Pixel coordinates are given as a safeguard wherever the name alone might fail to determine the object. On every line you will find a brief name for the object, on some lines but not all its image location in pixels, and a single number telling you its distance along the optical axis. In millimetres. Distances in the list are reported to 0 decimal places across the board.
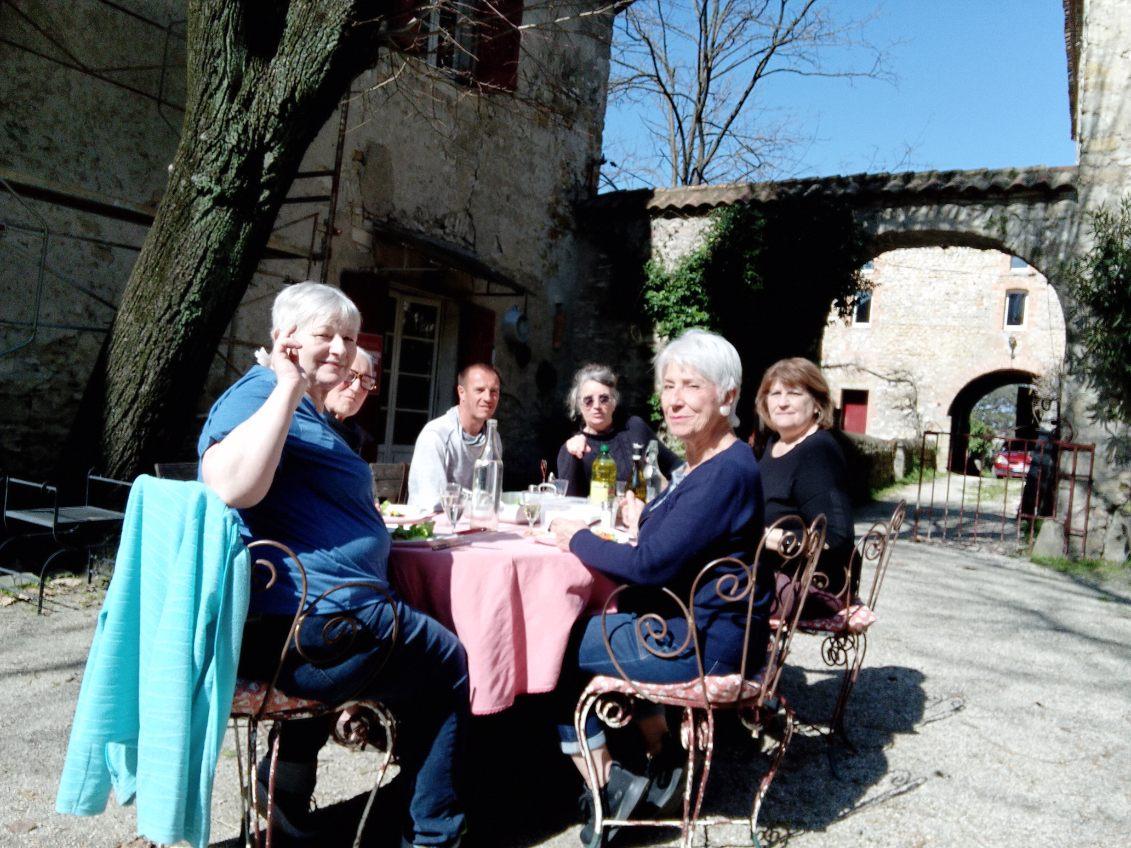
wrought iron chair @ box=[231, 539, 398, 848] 1926
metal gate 8617
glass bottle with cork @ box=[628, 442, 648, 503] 3852
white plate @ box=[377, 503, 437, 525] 2863
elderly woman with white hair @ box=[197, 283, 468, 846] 1897
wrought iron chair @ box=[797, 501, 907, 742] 3354
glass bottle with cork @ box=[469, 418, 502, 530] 3064
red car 22428
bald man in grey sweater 3729
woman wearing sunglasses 4750
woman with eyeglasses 3477
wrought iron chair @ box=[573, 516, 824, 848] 2312
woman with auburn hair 3285
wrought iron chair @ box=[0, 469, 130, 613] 4809
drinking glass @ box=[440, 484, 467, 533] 2795
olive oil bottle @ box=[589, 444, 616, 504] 3596
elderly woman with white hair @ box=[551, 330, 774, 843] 2307
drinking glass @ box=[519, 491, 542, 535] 3020
